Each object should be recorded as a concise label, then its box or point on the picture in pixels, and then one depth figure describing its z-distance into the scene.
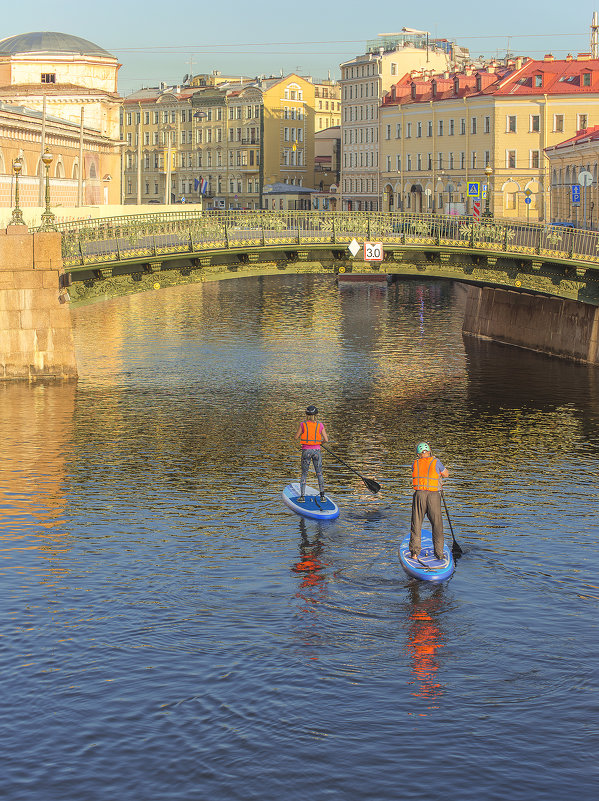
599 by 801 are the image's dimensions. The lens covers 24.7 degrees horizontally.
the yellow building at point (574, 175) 100.88
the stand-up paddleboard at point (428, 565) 27.38
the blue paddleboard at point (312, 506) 32.94
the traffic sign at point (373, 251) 55.12
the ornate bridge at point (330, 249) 54.62
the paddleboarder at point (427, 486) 27.19
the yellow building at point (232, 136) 177.38
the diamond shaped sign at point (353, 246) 54.94
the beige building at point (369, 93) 156.12
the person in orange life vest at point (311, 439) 33.19
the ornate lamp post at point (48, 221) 52.75
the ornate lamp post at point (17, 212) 52.68
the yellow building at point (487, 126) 125.06
